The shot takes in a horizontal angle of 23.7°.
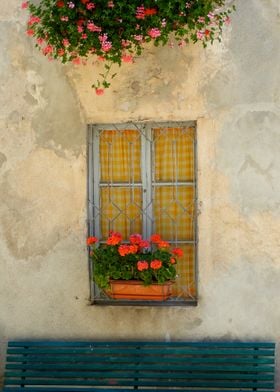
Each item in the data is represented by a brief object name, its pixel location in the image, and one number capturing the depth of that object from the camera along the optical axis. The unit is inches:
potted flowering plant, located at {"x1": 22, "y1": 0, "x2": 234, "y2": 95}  188.5
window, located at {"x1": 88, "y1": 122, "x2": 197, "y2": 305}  219.8
